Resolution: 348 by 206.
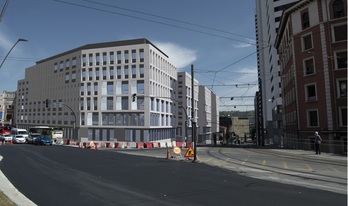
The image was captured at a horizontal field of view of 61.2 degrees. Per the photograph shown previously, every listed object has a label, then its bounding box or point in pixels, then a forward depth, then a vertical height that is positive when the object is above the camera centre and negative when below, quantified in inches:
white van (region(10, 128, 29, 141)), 2233.0 +20.7
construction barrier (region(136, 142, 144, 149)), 1670.9 -70.5
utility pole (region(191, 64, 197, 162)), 805.8 +12.7
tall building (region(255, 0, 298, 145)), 2719.0 +715.2
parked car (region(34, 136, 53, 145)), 1667.3 -33.0
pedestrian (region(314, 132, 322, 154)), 962.1 -31.8
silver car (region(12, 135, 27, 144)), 1887.3 -27.7
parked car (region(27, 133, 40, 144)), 1789.9 -21.7
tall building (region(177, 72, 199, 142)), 3277.6 +397.1
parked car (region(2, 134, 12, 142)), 2025.1 -21.7
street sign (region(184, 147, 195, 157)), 853.8 -60.6
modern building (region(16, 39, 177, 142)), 2311.8 +356.3
